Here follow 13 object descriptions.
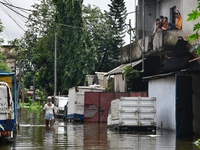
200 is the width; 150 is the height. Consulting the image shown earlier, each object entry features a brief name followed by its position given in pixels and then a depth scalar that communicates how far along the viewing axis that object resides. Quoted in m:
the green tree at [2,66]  76.92
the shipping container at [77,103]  37.44
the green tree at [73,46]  58.09
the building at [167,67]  23.61
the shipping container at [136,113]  25.08
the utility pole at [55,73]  59.08
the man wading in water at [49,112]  28.61
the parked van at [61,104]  45.92
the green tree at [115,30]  69.62
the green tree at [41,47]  65.44
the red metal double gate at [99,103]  36.28
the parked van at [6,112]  16.64
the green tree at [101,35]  67.06
